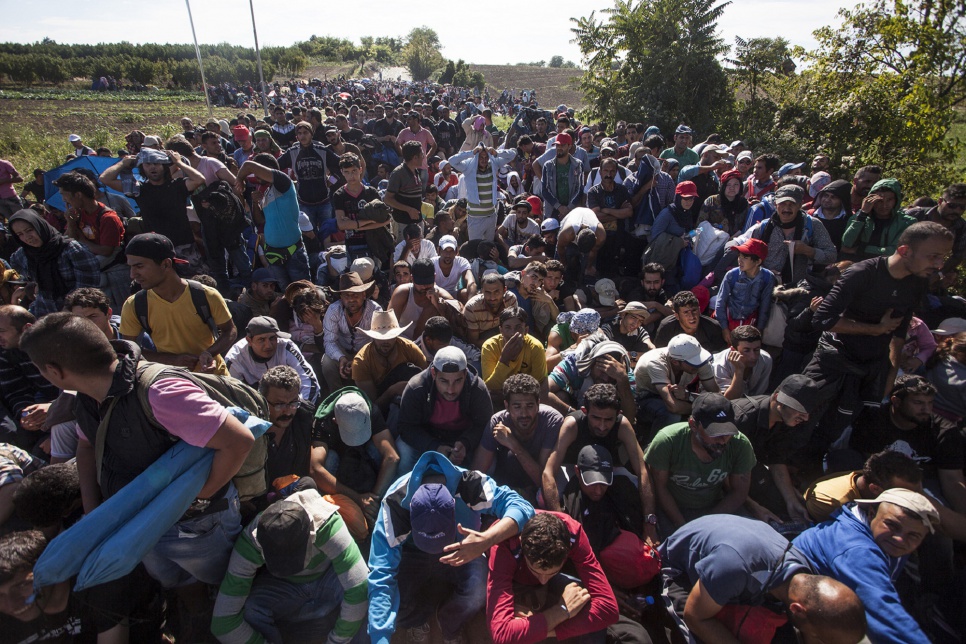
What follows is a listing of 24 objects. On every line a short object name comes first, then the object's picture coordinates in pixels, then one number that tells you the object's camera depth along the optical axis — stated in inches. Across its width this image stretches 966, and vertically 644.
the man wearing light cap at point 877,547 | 88.4
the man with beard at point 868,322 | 127.3
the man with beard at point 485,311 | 186.9
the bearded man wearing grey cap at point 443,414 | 145.0
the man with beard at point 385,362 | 163.3
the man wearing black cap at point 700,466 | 125.9
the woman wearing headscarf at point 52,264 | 166.9
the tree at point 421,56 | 2290.8
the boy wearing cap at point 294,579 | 97.7
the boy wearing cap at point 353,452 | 139.0
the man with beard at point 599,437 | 135.0
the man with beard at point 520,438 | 139.5
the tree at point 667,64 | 520.4
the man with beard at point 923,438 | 130.3
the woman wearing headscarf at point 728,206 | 245.8
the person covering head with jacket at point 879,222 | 195.9
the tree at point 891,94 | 281.3
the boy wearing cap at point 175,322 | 126.3
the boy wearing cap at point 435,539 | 108.8
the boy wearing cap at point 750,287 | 182.1
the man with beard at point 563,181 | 291.0
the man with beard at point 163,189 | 202.7
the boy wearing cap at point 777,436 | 133.9
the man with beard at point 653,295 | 213.2
